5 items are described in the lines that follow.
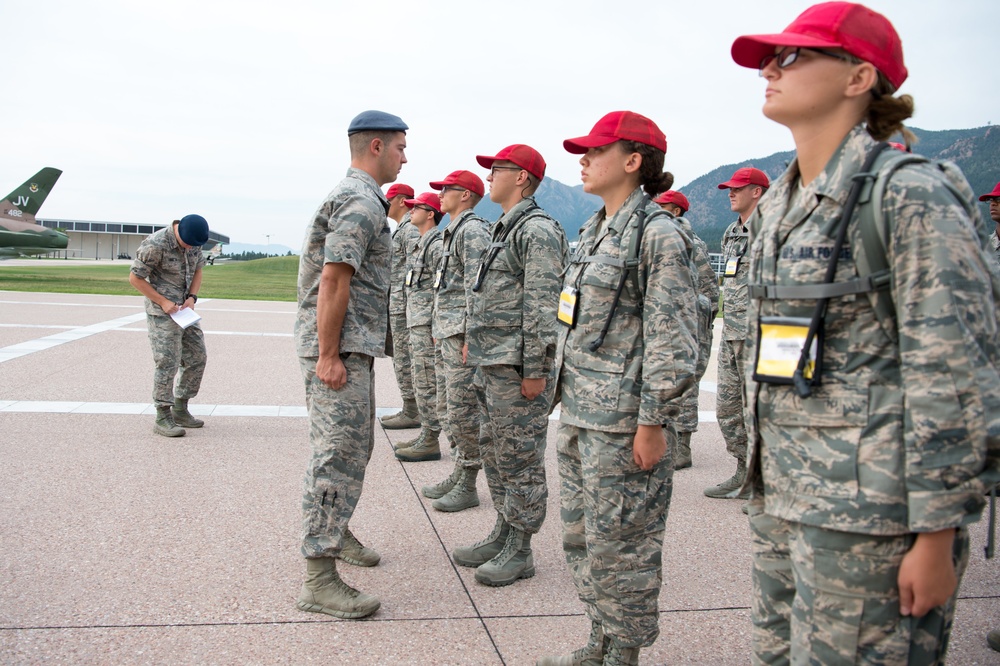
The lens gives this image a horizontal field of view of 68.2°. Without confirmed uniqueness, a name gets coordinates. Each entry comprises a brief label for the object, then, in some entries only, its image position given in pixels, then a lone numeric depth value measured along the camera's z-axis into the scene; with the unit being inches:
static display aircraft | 1328.7
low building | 3548.2
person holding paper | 259.8
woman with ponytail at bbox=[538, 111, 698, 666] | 102.4
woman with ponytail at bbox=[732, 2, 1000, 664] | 59.1
